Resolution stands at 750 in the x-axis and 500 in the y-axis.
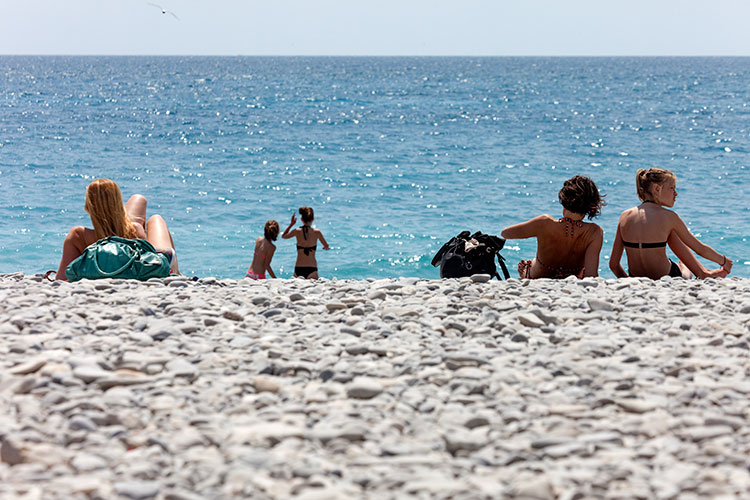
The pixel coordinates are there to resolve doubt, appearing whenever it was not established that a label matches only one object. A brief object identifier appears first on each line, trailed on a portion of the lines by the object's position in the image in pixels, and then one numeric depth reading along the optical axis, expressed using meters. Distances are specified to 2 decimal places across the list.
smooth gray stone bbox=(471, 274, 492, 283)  9.95
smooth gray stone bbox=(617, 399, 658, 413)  5.82
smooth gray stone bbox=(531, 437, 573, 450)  5.26
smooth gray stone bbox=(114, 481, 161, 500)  4.65
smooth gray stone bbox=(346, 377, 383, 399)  6.14
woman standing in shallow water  17.92
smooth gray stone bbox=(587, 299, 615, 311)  8.55
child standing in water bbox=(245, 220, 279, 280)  17.41
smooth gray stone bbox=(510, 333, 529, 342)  7.48
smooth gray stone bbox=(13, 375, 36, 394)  6.17
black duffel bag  11.55
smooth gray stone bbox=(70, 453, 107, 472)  4.97
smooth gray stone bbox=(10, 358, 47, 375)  6.51
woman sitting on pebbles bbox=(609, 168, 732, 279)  11.71
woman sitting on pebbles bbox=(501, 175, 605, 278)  11.64
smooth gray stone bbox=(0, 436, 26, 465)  5.08
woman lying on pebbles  10.98
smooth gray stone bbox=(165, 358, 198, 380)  6.50
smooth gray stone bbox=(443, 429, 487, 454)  5.27
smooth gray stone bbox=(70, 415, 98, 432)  5.51
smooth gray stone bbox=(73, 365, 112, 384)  6.38
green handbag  10.44
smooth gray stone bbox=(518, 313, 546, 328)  7.90
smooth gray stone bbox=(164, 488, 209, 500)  4.58
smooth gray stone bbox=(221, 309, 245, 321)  8.29
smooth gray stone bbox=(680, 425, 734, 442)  5.37
